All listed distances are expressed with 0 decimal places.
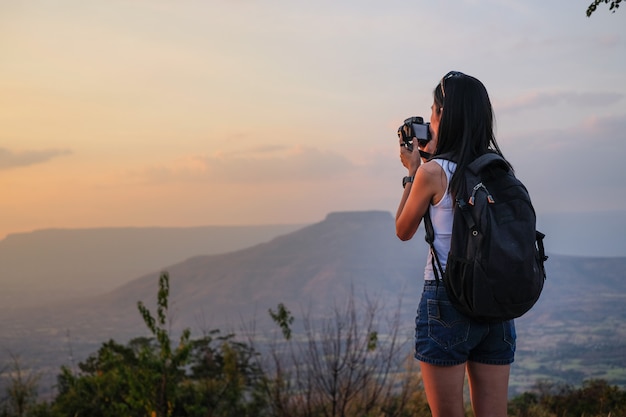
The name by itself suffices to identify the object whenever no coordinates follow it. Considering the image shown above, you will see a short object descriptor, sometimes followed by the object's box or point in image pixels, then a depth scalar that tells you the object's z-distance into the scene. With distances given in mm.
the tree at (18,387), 7199
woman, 2377
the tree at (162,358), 7199
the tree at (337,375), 6410
